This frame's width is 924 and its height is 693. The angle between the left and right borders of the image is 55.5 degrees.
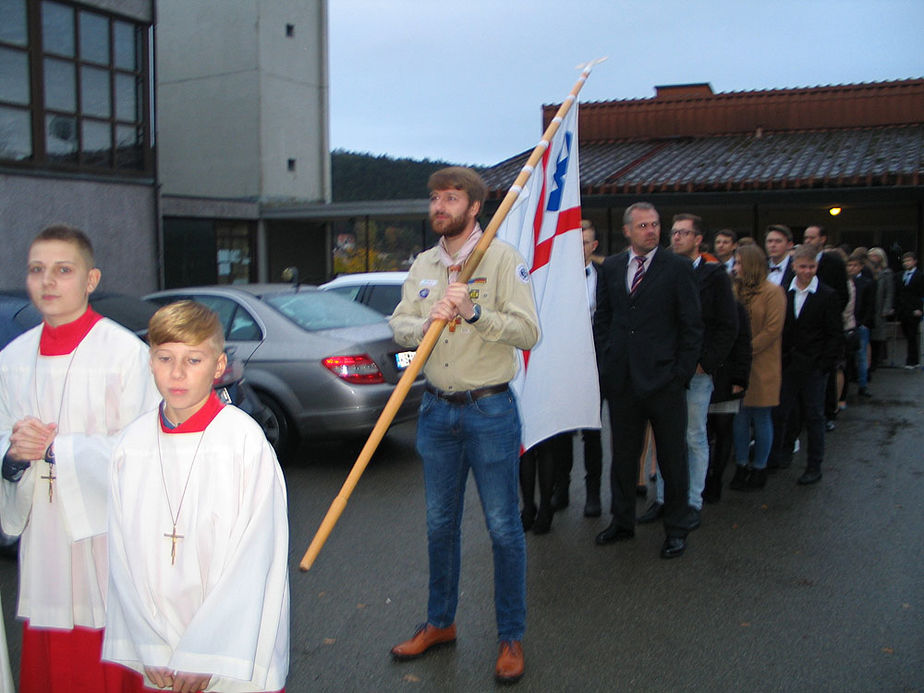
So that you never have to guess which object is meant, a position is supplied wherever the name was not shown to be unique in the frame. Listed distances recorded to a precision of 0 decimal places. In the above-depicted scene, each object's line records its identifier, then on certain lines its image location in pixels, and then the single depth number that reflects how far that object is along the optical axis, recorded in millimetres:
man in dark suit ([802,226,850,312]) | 7988
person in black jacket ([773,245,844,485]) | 6777
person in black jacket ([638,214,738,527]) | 5488
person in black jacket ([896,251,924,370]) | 13125
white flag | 4469
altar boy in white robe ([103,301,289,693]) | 2254
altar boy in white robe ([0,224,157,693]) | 2693
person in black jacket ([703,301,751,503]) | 5949
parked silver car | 7203
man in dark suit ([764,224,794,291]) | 7289
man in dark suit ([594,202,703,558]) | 4910
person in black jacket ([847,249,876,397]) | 10109
